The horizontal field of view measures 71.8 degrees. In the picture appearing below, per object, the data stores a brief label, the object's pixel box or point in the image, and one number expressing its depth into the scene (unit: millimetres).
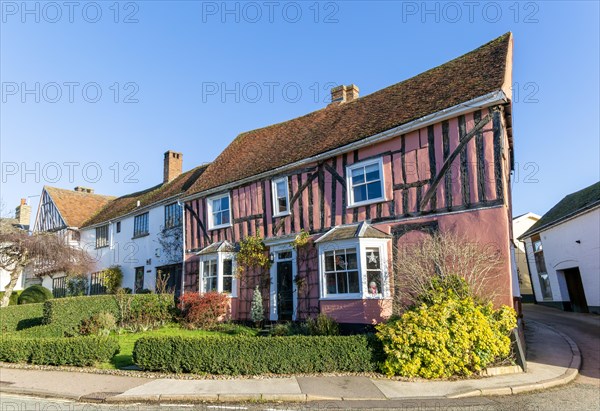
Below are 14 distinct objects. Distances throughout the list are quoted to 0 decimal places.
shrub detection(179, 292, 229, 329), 14664
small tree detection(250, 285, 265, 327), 14477
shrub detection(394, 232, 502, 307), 10102
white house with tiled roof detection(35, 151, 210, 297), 21656
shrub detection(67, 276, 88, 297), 26594
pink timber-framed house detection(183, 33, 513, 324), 10867
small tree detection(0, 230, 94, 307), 20078
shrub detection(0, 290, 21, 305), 25316
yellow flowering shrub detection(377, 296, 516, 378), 8523
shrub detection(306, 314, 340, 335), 11086
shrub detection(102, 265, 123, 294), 24312
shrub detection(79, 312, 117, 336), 13461
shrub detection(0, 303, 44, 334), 15641
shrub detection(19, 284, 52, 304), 24438
